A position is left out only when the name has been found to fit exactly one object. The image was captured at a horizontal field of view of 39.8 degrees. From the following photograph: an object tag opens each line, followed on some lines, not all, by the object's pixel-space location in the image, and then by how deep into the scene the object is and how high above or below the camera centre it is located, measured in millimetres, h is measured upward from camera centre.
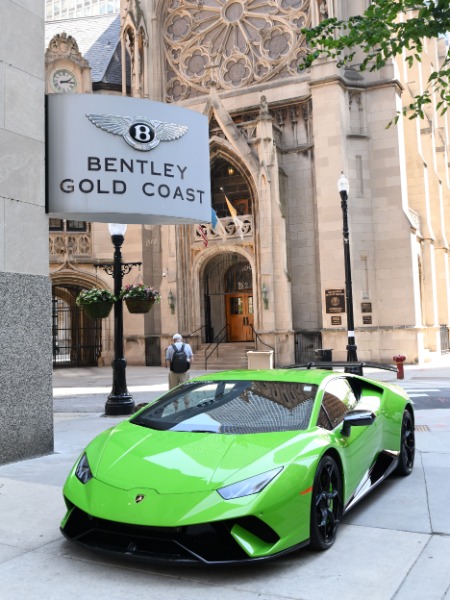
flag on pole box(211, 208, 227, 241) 27625 +4619
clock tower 31656 +13873
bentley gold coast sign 8336 +2470
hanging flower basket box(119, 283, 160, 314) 13509 +849
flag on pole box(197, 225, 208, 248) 26894 +4396
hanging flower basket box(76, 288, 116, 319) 13067 +760
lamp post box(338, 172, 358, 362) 17312 +1256
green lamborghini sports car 3799 -941
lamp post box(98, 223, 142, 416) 12234 -428
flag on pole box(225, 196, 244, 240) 27183 +4837
